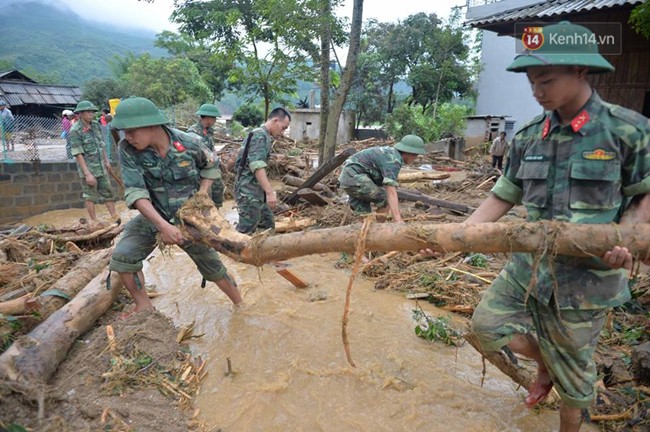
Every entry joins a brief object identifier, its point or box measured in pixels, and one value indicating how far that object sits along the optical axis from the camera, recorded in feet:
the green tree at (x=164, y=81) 85.76
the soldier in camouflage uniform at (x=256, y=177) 16.43
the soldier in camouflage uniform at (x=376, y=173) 16.96
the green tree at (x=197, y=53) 106.04
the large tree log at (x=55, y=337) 8.43
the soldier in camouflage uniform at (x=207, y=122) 21.09
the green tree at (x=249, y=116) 101.81
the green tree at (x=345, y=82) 32.78
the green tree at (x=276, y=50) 38.01
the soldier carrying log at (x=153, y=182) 10.09
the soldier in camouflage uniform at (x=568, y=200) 6.04
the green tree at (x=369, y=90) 87.81
